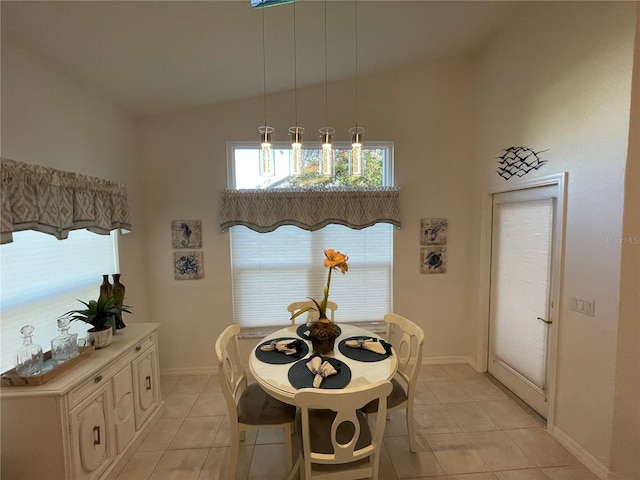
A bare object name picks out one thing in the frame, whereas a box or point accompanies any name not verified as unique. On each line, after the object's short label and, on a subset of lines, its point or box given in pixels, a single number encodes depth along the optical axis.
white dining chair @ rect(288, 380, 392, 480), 1.32
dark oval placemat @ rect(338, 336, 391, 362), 1.95
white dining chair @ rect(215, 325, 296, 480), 1.77
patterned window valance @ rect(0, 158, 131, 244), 1.51
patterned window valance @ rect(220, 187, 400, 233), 3.05
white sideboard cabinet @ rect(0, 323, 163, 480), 1.50
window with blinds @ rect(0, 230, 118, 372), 1.66
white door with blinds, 2.38
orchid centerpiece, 2.00
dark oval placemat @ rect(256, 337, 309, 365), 1.93
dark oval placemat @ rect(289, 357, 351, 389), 1.63
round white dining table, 1.60
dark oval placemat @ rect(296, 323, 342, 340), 2.34
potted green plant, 1.96
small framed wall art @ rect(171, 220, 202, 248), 3.11
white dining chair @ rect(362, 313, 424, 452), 1.99
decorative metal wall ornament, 2.38
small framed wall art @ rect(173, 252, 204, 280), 3.14
